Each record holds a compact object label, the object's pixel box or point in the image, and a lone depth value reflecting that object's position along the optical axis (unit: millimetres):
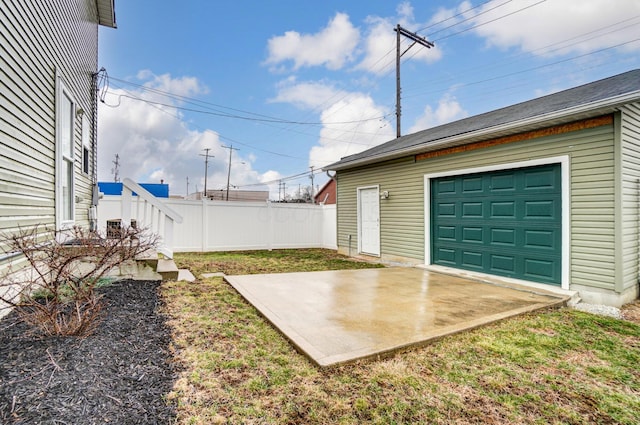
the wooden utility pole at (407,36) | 13133
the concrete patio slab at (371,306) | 2930
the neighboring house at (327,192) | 30062
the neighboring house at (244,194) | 40450
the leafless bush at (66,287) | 2549
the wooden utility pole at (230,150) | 34838
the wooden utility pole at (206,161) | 36722
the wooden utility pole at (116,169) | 37481
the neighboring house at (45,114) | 3168
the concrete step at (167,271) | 4941
